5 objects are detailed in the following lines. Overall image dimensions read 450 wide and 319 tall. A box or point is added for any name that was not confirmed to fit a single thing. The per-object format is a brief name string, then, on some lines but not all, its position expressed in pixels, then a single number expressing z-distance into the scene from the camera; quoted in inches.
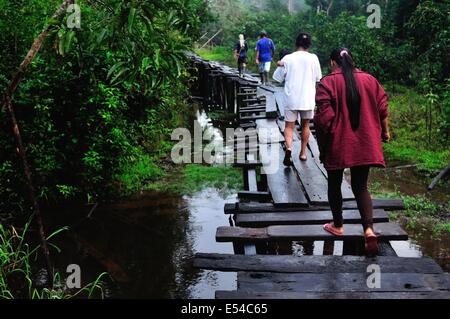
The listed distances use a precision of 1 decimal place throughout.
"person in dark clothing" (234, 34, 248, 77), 568.7
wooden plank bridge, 143.9
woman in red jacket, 155.1
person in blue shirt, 522.0
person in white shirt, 235.1
